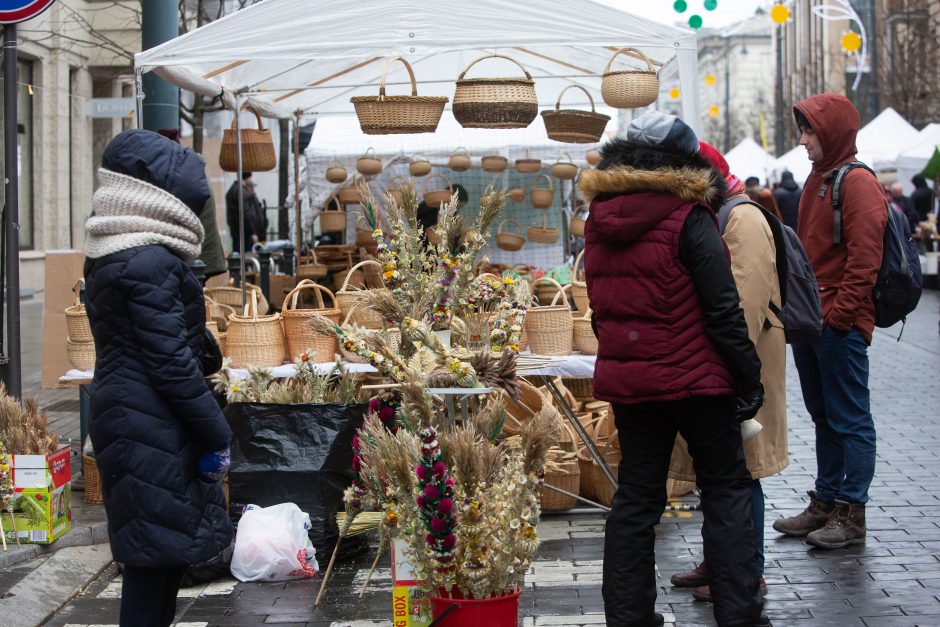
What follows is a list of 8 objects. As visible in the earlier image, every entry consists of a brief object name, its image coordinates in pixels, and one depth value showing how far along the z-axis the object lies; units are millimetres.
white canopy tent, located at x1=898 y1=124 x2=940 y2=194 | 21469
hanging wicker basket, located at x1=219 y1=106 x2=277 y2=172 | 9578
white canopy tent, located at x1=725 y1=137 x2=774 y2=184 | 32500
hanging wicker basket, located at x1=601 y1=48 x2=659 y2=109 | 7543
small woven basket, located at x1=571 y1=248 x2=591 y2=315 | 7227
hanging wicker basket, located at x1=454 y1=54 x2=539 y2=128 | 7473
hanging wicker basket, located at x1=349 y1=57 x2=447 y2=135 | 7402
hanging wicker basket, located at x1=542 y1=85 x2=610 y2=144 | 8578
